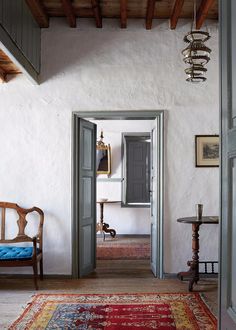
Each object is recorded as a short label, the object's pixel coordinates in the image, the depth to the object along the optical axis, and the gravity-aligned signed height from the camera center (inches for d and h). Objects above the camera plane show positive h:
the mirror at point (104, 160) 360.5 +6.1
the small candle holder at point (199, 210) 193.6 -21.2
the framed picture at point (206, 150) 215.0 +9.2
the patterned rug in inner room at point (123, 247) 271.1 -61.9
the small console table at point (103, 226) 337.4 -51.0
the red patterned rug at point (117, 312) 144.5 -58.3
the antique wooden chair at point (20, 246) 187.9 -41.8
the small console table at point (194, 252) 188.8 -42.0
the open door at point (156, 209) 214.8 -23.2
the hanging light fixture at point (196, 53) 141.6 +42.3
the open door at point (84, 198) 215.0 -18.0
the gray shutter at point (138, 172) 362.9 -4.8
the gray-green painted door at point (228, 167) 57.6 +0.0
